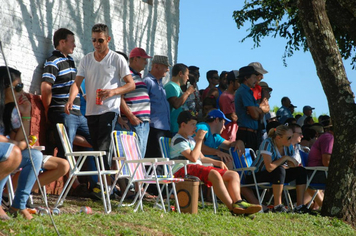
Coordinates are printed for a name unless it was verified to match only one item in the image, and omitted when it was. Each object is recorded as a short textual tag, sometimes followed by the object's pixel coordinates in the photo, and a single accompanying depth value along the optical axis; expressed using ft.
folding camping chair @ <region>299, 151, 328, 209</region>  49.02
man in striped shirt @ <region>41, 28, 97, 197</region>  41.63
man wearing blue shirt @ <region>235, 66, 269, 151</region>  51.69
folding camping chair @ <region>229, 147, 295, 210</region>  47.19
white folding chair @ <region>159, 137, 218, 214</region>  43.42
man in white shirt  40.05
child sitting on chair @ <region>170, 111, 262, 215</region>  40.67
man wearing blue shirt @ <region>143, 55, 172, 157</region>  46.53
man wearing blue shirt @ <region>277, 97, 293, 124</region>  72.17
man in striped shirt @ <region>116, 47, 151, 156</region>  43.71
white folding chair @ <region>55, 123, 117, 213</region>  35.29
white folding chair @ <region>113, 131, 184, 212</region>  38.00
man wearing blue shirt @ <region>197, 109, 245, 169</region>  48.51
